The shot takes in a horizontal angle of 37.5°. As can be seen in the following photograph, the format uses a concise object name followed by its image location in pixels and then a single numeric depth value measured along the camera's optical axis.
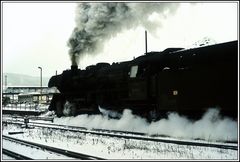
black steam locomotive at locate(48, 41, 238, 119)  11.19
